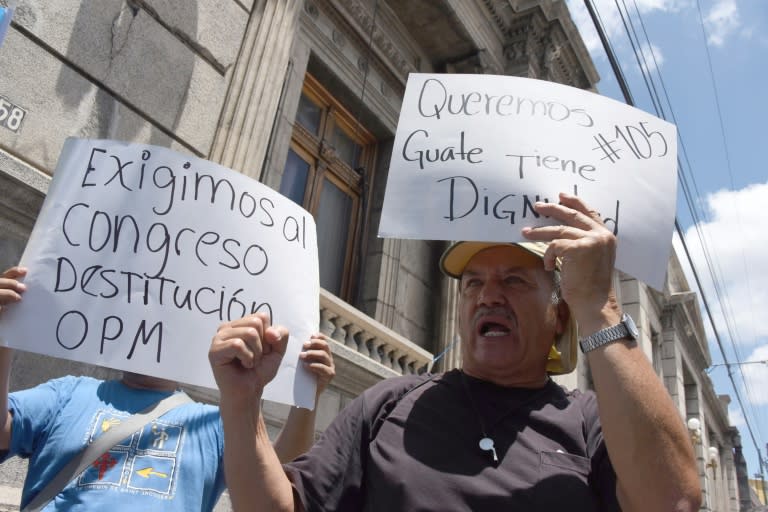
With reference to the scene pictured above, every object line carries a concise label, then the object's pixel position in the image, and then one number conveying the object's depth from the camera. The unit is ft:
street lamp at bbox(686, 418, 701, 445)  43.21
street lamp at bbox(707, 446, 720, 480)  53.27
